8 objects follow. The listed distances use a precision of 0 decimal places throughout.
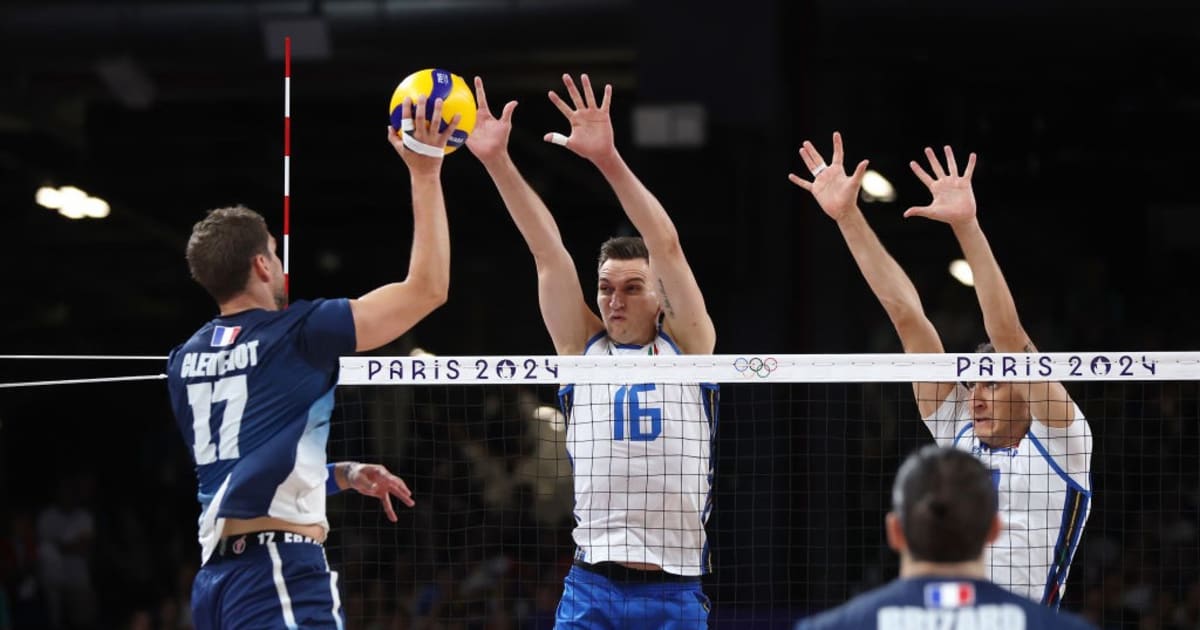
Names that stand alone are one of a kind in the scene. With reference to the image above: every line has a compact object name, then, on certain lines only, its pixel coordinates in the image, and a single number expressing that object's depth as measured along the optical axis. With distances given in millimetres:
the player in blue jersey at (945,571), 7484
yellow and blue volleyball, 12430
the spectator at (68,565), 31578
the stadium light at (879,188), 29359
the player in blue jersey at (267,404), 10672
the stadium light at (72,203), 32281
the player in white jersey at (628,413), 13812
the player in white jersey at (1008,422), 14141
